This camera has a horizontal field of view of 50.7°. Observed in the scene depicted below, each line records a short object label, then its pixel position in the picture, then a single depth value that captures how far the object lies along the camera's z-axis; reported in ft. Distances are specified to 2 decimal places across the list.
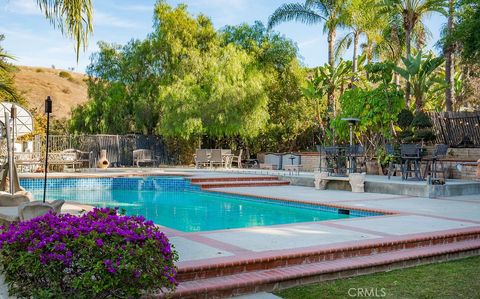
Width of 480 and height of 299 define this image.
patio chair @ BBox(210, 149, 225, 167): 70.28
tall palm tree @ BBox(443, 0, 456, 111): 68.22
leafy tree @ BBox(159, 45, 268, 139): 74.38
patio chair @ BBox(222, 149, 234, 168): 72.23
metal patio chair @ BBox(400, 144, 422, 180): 43.75
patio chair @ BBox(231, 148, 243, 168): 74.95
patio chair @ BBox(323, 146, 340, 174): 47.53
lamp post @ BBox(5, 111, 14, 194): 25.77
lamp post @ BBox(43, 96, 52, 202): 24.34
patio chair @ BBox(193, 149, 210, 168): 70.59
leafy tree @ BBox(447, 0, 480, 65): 49.73
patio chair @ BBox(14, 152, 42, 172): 57.16
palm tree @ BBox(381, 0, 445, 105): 60.44
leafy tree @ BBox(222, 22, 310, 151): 81.71
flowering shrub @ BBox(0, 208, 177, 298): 11.21
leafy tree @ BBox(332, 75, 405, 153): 54.24
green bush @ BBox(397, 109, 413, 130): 55.57
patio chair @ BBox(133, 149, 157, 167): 75.87
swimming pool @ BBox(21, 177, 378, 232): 33.45
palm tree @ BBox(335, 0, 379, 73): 73.20
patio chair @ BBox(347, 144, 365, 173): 46.37
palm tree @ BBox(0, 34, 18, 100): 28.17
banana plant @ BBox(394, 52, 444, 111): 55.06
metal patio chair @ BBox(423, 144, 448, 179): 42.27
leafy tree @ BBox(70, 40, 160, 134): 83.35
